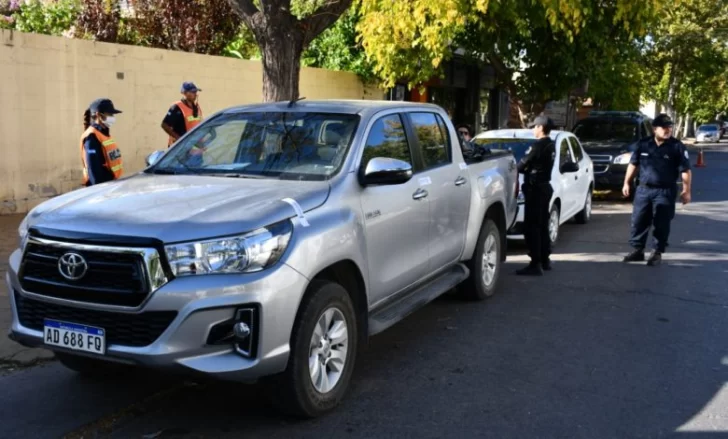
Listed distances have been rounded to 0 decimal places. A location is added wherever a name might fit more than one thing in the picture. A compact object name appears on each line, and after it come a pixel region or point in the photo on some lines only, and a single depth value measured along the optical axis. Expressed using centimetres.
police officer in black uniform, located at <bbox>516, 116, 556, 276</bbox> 852
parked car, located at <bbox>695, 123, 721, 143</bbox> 6047
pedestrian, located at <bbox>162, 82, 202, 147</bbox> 902
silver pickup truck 387
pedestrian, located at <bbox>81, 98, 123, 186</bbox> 706
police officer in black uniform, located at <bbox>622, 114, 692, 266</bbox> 921
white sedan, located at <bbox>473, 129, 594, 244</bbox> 1029
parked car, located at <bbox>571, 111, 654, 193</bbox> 1580
